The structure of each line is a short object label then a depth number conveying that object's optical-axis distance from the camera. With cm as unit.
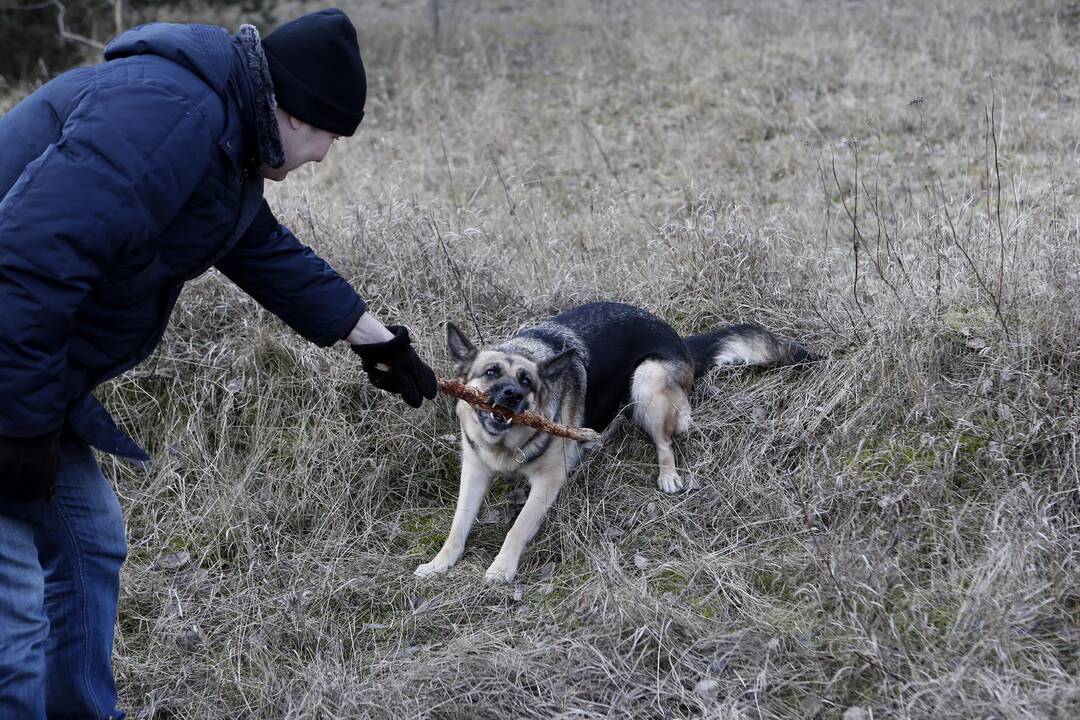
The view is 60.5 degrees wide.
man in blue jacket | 214
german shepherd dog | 409
